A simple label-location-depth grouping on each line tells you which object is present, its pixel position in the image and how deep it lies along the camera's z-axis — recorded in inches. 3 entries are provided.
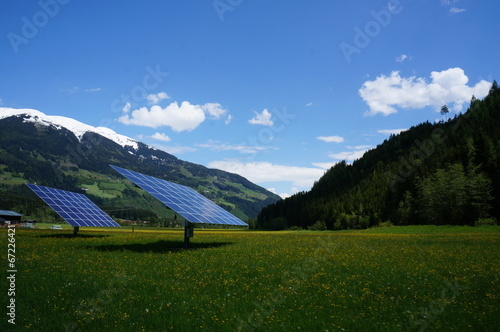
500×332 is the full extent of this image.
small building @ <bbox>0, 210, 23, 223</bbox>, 4803.2
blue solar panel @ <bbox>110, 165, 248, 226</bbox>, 1104.2
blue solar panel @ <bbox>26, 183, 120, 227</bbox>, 1526.8
